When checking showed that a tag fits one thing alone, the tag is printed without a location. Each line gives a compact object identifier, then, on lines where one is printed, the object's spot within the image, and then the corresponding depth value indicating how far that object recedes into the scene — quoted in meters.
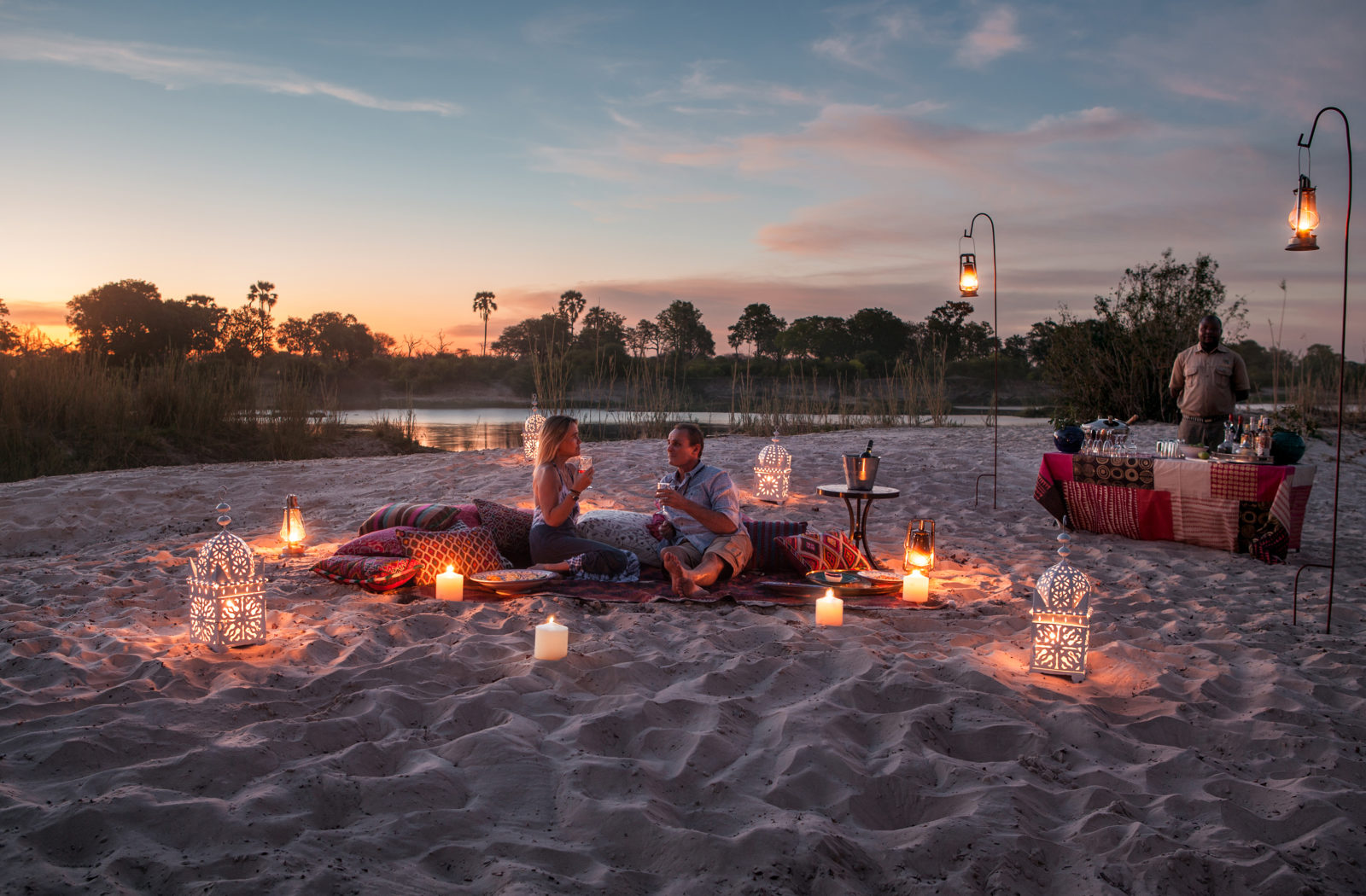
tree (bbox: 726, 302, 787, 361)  48.34
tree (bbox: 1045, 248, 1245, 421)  11.78
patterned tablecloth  4.81
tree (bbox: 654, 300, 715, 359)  47.25
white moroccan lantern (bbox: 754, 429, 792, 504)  6.54
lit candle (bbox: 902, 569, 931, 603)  3.85
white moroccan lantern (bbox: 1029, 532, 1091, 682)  2.86
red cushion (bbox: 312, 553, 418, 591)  3.85
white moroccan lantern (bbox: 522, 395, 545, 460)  8.30
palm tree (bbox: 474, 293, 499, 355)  50.61
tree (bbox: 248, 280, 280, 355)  41.59
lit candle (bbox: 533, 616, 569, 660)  2.90
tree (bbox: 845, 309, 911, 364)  38.91
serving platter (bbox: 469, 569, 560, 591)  3.85
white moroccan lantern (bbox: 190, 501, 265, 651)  2.96
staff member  5.76
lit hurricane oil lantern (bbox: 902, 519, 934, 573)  4.06
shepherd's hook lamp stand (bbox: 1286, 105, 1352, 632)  3.68
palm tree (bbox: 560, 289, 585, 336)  43.41
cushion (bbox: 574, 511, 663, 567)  4.41
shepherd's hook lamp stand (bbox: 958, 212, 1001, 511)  6.42
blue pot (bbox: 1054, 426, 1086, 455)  5.70
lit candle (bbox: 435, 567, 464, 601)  3.74
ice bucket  4.40
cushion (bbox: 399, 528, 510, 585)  4.00
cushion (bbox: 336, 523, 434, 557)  4.11
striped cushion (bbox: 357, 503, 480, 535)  4.31
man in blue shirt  3.95
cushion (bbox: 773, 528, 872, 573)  4.39
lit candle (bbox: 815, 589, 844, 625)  3.46
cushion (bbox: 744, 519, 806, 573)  4.47
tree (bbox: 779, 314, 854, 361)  39.62
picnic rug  3.82
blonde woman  4.18
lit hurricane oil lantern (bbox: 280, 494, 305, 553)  4.75
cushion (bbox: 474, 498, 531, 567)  4.48
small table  4.45
